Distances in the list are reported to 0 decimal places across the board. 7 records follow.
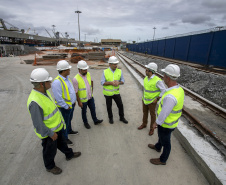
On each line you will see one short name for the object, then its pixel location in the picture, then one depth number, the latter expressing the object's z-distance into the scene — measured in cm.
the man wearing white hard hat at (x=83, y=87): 364
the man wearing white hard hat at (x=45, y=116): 211
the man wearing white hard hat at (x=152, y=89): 335
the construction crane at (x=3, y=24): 6670
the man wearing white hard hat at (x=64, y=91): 296
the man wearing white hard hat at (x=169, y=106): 221
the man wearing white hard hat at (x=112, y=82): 400
